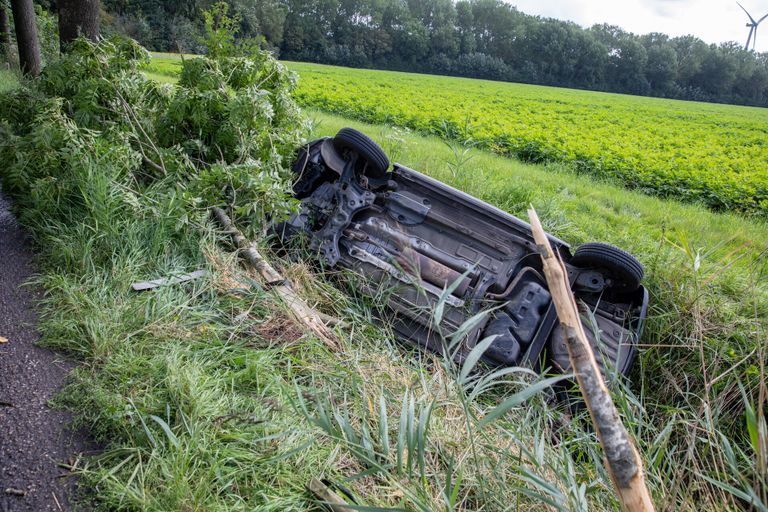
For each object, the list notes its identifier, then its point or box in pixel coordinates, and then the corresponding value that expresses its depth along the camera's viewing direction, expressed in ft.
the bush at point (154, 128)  14.73
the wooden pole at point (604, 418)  4.54
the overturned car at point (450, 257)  13.53
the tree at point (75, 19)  26.03
